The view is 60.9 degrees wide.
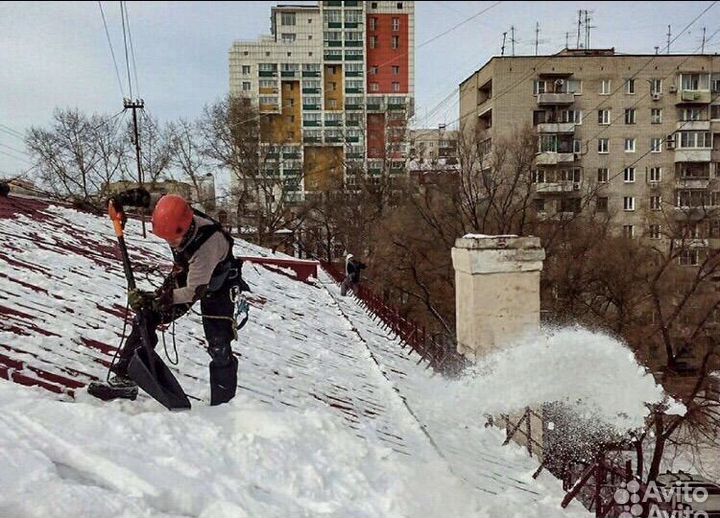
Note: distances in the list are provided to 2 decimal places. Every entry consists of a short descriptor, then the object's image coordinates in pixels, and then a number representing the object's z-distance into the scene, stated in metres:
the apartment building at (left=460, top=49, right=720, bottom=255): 34.66
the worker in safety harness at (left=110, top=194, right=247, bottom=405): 4.18
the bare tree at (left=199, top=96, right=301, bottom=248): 37.56
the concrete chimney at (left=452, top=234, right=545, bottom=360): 7.39
